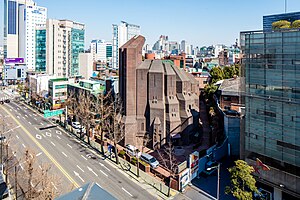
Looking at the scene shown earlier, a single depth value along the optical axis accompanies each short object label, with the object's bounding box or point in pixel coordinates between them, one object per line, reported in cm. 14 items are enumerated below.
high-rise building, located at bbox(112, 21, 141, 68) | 17140
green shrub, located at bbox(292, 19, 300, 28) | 2520
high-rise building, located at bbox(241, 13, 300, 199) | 2080
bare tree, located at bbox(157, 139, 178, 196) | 2758
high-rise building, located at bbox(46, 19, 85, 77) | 9225
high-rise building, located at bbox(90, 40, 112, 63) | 19608
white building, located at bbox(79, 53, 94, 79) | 9919
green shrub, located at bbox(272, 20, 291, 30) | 2706
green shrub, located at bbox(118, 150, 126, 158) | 3501
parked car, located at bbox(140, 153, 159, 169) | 3180
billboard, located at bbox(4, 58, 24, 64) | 10433
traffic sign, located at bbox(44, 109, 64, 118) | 5416
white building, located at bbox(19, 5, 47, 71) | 11200
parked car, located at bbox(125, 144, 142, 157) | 3427
